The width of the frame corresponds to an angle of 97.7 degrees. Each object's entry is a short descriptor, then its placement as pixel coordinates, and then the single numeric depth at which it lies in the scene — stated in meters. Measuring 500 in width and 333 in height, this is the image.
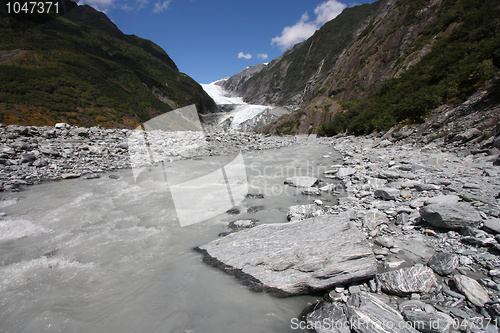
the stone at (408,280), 2.77
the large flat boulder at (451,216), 3.59
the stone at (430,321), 2.20
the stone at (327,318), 2.62
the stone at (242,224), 5.77
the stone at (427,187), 5.51
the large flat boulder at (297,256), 3.26
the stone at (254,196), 8.05
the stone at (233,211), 6.74
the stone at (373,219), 4.45
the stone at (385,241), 3.78
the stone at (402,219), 4.34
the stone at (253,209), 6.77
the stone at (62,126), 17.17
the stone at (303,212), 5.69
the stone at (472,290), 2.40
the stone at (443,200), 4.42
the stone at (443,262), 2.93
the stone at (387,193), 5.62
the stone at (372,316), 2.37
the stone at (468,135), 8.80
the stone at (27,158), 10.93
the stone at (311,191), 7.72
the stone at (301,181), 8.75
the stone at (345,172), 9.28
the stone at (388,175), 7.29
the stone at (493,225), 3.28
